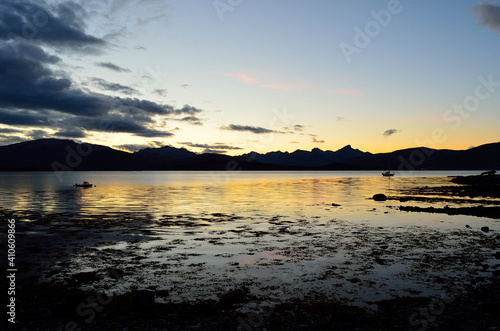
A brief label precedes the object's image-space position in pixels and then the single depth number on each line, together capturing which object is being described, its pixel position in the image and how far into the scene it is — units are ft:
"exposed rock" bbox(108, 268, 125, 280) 54.33
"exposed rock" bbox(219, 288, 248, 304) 44.29
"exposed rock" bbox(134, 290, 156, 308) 40.50
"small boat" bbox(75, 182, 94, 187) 341.90
